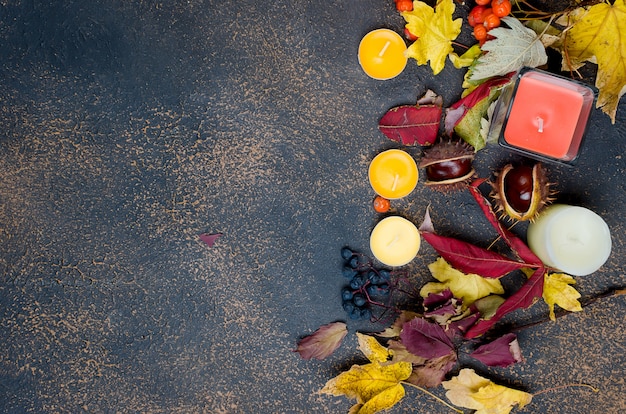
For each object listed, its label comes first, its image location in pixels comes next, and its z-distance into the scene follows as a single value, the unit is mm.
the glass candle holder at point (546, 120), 925
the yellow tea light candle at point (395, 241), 1046
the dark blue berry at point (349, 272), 1068
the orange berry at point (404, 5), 1012
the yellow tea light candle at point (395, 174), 1033
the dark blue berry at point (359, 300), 1062
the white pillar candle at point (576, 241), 936
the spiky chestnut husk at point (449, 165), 988
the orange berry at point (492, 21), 968
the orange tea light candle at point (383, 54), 1027
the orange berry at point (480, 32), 989
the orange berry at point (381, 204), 1069
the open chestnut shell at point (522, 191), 957
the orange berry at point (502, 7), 954
